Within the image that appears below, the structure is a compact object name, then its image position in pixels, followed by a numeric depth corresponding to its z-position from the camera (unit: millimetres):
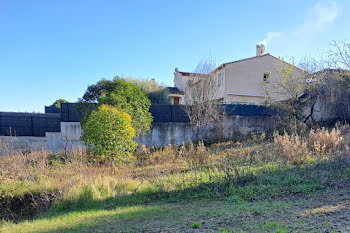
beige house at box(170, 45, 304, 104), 18591
